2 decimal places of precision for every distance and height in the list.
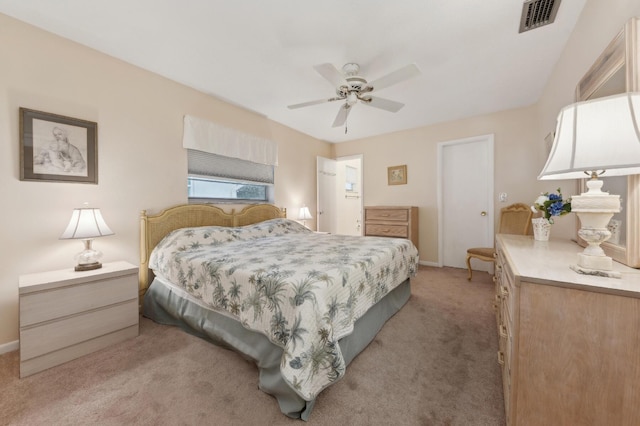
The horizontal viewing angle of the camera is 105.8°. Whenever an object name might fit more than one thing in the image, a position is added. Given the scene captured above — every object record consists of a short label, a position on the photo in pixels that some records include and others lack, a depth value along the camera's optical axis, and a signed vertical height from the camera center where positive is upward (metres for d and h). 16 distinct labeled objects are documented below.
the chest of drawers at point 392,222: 4.18 -0.21
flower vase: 1.91 -0.16
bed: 1.31 -0.57
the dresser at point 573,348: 0.82 -0.51
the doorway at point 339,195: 5.01 +0.37
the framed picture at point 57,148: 1.94 +0.56
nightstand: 1.61 -0.74
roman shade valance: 2.98 +0.97
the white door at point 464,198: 3.89 +0.20
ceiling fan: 2.04 +1.20
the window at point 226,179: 3.14 +0.46
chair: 3.32 -0.20
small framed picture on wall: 4.60 +0.68
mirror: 1.07 +0.17
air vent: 1.73 +1.48
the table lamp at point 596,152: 0.82 +0.20
